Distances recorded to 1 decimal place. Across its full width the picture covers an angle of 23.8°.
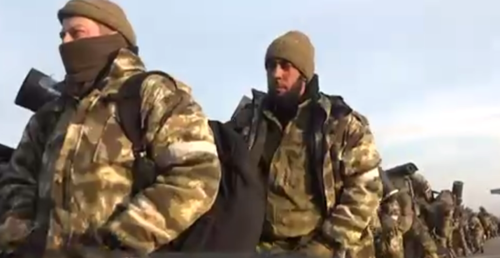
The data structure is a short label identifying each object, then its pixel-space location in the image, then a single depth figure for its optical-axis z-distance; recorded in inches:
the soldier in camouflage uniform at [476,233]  1841.8
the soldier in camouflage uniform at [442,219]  1095.9
